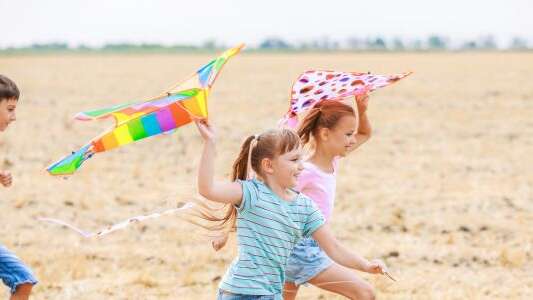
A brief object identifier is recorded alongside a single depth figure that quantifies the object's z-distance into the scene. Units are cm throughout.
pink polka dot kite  827
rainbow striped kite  684
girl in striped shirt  732
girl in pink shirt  831
